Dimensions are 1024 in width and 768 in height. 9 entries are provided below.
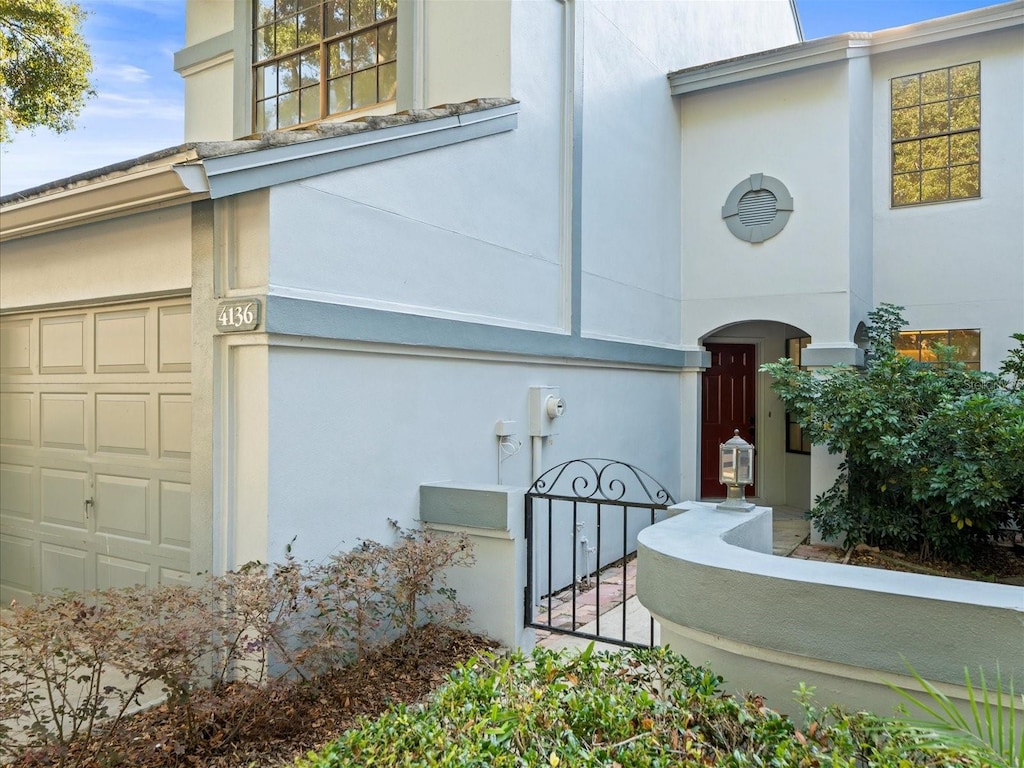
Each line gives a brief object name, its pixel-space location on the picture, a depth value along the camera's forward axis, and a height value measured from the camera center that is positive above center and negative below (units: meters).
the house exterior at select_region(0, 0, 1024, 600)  4.43 +1.04
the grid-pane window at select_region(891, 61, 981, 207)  9.02 +3.22
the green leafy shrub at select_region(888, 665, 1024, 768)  2.01 -1.06
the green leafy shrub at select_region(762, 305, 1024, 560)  6.39 -0.58
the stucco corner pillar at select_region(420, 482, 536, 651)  5.09 -1.20
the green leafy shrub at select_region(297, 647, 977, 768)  2.28 -1.18
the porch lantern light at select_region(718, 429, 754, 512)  4.49 -0.53
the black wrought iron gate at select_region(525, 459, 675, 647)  5.84 -1.73
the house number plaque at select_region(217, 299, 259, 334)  4.21 +0.40
